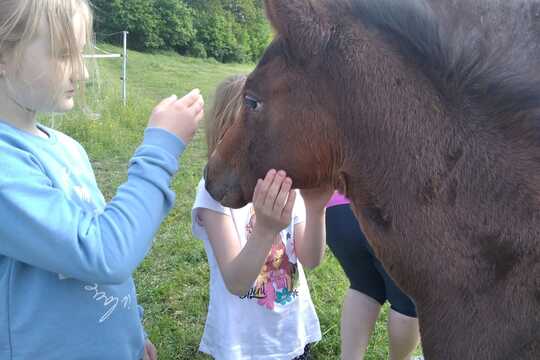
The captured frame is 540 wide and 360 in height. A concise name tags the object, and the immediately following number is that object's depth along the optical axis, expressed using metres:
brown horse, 1.38
